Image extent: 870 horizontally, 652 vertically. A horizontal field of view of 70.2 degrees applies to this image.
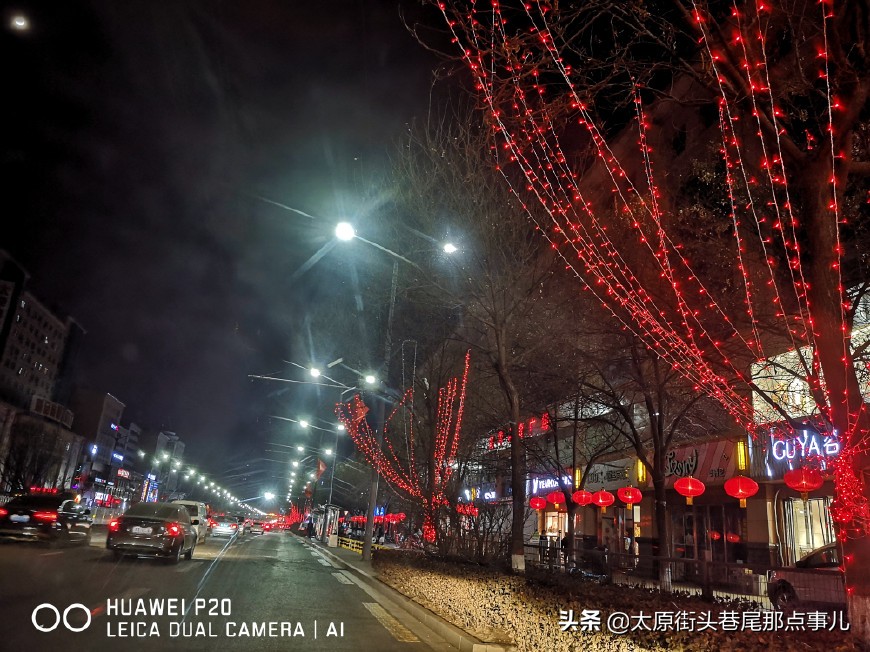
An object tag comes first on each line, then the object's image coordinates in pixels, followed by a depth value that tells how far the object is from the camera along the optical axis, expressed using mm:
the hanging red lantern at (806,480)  12680
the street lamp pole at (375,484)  20856
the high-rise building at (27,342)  70500
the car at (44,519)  16547
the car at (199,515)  22439
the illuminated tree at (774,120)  6789
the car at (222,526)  39406
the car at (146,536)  15203
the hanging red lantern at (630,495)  21219
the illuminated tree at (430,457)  18219
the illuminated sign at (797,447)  16125
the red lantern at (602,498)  22109
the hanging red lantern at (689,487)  17125
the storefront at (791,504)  17922
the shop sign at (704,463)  20656
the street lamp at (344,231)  13869
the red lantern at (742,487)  15547
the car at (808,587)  11781
